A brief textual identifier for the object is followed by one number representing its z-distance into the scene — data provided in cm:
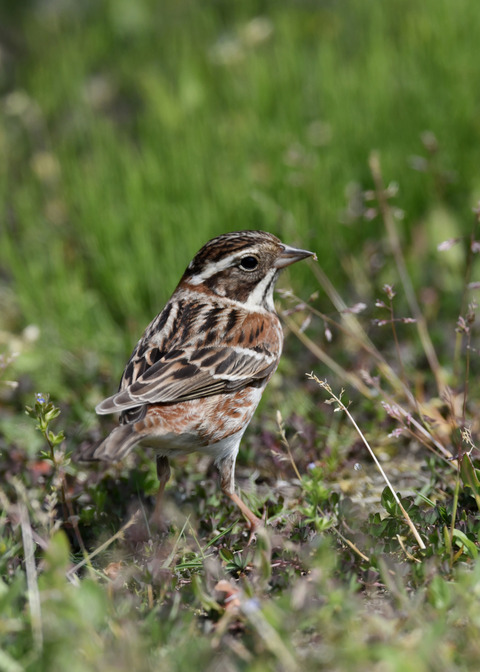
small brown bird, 902
